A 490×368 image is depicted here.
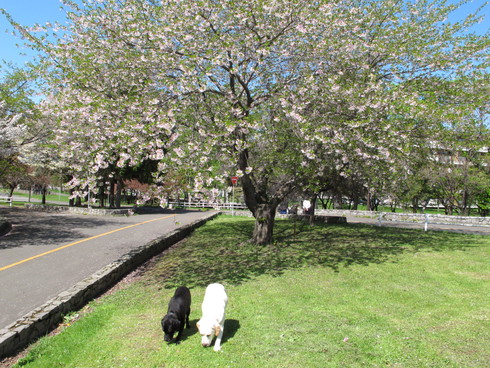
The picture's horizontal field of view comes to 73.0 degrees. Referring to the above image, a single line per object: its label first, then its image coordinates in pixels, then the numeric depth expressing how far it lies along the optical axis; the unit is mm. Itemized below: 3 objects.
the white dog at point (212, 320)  4879
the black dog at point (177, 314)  5117
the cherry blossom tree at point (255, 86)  9352
